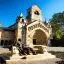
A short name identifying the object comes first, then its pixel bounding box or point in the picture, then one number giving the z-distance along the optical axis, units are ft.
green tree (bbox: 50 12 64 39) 73.98
